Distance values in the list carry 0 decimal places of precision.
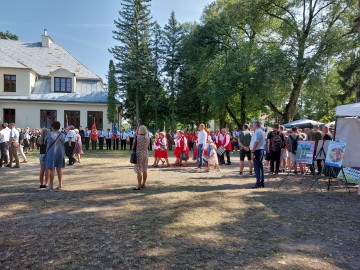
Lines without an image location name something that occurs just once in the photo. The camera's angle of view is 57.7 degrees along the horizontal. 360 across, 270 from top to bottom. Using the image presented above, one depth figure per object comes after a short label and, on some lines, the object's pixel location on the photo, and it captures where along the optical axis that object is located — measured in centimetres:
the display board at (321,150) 1065
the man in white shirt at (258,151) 949
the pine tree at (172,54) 3816
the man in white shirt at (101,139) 2772
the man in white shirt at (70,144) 1467
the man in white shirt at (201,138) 1359
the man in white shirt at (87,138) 2751
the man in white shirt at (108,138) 2788
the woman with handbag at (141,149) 886
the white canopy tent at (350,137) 1128
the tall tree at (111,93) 3322
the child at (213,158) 1368
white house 3269
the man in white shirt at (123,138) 2780
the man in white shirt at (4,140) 1362
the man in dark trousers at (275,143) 1227
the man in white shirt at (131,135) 2838
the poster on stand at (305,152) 1041
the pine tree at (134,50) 3509
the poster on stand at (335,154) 912
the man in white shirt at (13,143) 1376
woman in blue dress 858
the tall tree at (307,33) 2498
